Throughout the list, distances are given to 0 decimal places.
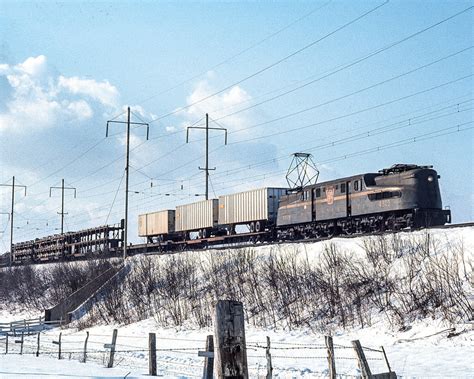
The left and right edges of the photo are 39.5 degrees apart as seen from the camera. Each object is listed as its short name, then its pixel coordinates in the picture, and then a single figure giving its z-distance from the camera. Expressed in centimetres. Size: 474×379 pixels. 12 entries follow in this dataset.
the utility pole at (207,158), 5049
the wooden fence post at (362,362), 1201
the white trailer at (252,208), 4253
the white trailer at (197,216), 4853
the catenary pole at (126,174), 4399
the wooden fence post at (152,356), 1714
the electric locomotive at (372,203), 3125
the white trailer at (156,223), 5528
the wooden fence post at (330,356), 1371
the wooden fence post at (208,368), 1383
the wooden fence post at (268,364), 1577
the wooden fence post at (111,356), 2033
